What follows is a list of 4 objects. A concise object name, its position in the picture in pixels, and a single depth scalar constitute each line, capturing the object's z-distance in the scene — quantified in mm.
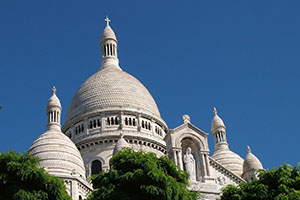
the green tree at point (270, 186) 29938
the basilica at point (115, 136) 41375
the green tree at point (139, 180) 28203
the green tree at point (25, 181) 26344
